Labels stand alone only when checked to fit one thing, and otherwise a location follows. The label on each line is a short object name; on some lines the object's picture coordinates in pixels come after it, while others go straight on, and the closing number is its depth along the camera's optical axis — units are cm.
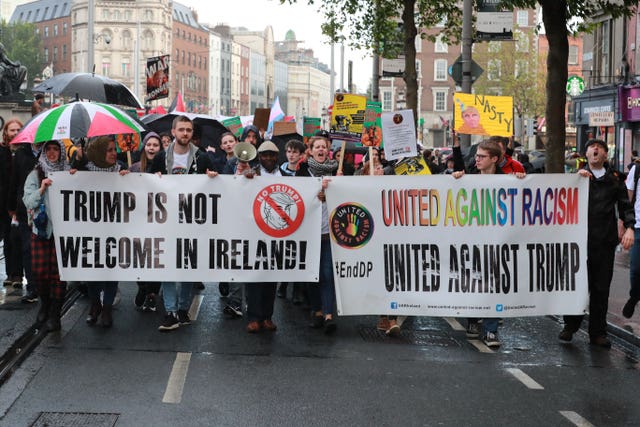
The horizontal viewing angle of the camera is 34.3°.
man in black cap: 938
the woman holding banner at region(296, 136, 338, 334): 970
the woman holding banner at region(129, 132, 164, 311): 1085
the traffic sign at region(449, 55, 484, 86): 1806
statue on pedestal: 2269
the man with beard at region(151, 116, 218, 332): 962
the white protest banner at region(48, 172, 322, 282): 945
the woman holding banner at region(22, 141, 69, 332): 941
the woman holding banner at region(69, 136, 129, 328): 948
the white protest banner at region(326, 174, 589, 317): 933
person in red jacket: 971
